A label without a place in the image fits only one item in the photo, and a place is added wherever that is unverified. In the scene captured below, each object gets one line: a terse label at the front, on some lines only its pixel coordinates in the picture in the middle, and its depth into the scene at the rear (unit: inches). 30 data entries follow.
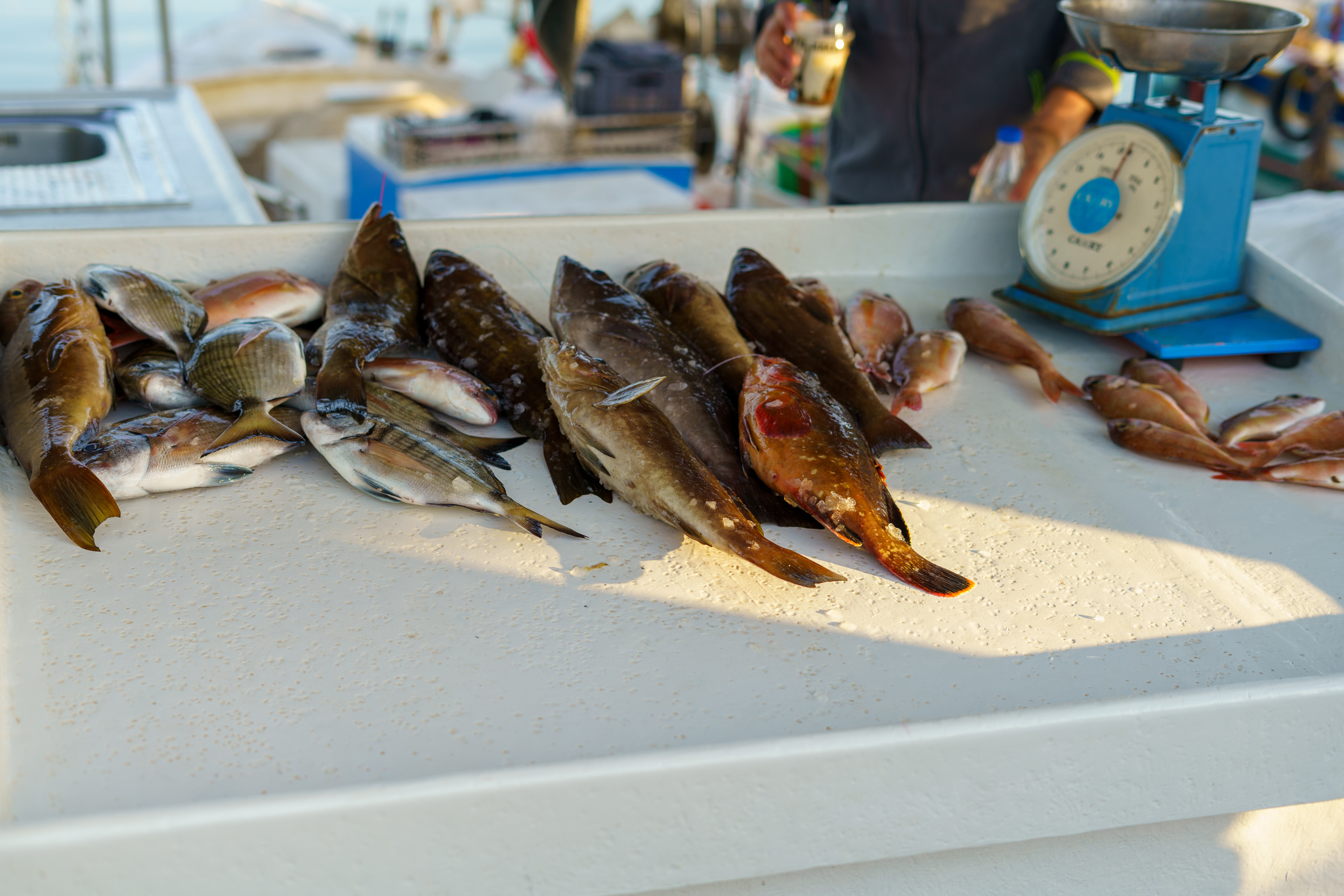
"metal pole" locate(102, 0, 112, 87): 155.6
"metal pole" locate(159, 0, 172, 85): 160.6
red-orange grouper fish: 48.5
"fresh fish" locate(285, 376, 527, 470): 55.7
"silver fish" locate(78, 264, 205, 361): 58.7
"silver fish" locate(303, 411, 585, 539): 51.2
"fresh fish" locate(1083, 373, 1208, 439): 62.7
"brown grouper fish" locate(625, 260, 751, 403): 63.7
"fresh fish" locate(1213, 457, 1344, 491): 58.7
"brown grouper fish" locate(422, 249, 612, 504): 56.6
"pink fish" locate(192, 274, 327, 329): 63.4
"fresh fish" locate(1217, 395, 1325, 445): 63.4
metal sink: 92.2
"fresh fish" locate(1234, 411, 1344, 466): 60.6
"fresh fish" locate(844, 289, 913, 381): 70.2
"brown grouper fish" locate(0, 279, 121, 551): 46.9
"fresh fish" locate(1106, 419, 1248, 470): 60.3
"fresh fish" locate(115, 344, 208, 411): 56.0
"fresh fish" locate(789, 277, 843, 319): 71.5
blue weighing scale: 70.9
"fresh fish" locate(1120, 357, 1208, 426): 65.6
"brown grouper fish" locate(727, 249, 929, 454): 59.9
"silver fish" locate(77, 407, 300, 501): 49.5
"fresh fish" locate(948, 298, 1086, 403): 68.6
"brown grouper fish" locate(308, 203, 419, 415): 54.9
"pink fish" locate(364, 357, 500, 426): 58.4
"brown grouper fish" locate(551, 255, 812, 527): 54.9
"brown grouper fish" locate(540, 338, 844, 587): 47.7
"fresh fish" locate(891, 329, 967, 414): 66.1
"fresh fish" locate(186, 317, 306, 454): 53.9
